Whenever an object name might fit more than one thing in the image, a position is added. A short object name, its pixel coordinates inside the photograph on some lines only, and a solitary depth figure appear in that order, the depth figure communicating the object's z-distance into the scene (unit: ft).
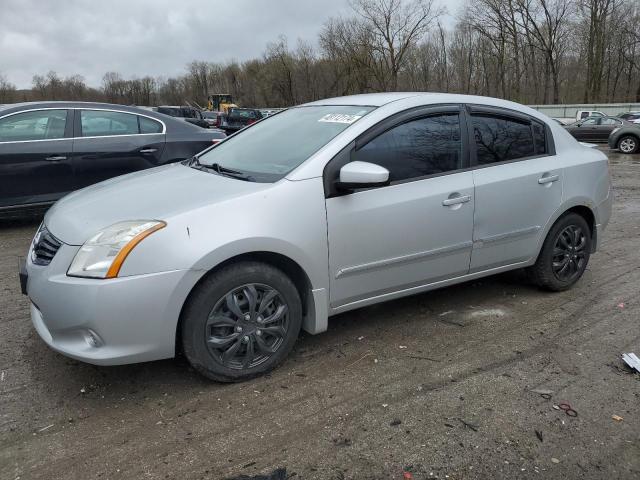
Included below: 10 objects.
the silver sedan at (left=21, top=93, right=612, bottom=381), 8.68
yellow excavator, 191.80
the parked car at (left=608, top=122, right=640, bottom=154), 61.36
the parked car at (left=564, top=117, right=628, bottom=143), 73.51
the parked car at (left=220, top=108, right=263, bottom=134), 74.96
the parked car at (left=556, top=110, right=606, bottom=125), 90.90
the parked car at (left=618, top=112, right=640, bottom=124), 66.74
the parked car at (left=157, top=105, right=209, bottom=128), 90.53
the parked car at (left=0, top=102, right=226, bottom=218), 20.26
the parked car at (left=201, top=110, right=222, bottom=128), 81.76
